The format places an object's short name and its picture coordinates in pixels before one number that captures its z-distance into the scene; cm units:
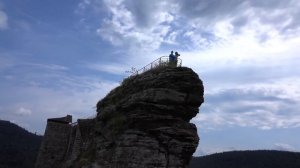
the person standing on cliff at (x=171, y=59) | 1625
